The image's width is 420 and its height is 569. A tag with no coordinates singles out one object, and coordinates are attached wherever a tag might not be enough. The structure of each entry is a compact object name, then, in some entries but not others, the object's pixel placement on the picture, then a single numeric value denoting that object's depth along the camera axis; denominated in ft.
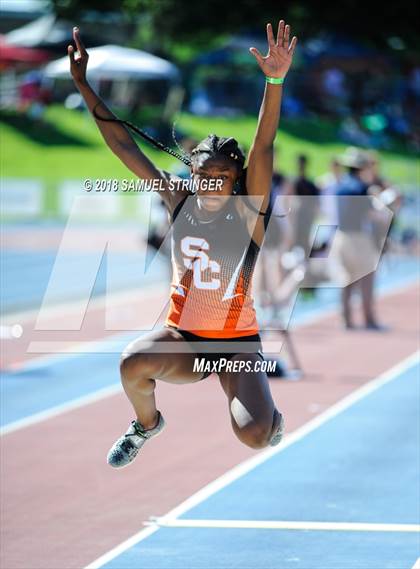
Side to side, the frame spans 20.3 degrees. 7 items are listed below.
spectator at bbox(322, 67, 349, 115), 158.20
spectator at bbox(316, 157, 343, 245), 51.11
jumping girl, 19.92
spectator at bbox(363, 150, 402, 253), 53.49
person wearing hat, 51.03
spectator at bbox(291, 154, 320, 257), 53.52
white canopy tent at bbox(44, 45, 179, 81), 120.16
